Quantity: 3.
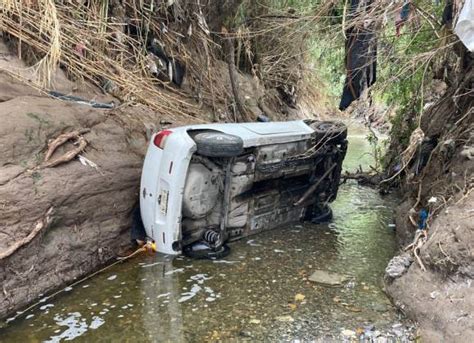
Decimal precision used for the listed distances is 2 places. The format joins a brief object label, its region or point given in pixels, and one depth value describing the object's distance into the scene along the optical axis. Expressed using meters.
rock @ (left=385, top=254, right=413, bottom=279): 3.97
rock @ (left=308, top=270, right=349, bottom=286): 4.29
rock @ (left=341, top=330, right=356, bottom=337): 3.41
